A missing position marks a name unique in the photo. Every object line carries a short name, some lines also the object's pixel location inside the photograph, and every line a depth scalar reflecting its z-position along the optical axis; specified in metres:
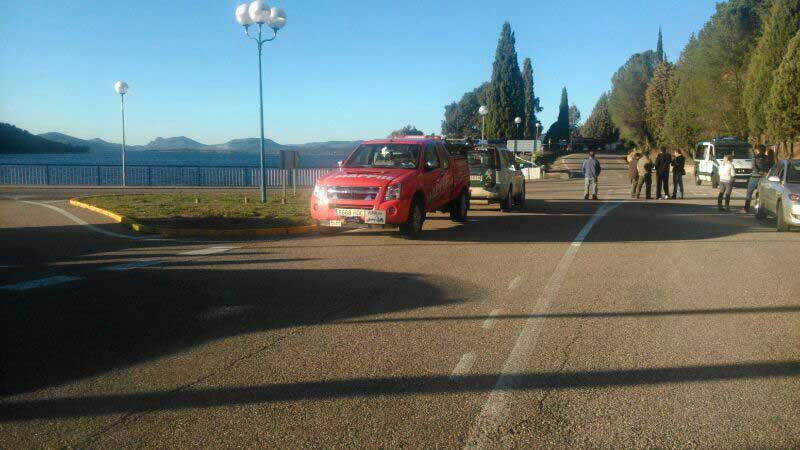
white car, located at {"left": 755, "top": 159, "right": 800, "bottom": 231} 14.49
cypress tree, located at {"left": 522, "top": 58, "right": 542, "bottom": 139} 92.75
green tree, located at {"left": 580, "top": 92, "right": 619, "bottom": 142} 150.38
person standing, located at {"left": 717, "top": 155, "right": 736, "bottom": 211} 19.42
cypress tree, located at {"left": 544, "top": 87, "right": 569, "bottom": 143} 150.88
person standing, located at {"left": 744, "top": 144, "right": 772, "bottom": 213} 18.62
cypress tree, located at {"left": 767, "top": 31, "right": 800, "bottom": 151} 42.22
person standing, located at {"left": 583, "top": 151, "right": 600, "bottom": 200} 25.52
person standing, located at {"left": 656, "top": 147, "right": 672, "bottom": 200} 24.83
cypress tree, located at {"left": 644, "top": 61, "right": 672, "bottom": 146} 85.88
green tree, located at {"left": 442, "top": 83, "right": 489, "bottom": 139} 127.44
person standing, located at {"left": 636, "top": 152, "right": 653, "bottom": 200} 25.45
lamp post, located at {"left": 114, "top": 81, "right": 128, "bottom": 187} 30.14
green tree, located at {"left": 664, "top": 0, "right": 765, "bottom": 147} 55.47
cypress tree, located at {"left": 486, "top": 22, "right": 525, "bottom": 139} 78.88
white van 33.75
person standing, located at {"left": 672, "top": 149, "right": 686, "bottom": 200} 25.58
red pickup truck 13.04
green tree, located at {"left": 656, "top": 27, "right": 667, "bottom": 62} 112.62
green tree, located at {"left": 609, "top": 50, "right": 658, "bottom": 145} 99.38
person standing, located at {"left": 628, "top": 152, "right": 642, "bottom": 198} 26.25
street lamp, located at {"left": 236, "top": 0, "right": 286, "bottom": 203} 19.31
